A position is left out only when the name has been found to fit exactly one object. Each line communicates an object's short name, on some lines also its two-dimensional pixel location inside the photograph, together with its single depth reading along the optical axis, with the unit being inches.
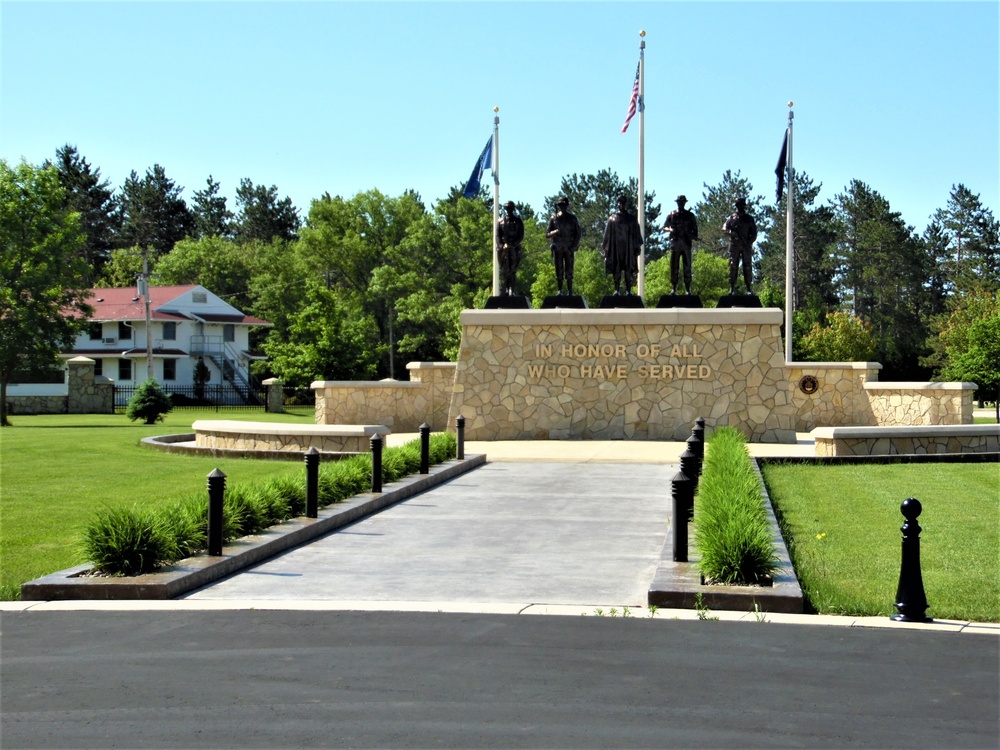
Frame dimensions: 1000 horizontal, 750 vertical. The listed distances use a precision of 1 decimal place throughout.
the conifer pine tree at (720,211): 3346.5
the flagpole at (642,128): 1176.8
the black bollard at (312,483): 489.1
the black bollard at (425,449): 689.6
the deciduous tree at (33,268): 1592.0
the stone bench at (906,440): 810.2
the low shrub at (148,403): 1329.2
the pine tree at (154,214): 3929.6
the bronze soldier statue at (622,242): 1037.2
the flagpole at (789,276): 1339.8
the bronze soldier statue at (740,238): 1068.5
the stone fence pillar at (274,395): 1852.9
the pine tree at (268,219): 3863.2
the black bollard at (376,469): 589.9
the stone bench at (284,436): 824.9
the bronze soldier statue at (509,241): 1050.1
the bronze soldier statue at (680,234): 1059.1
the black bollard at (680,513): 386.3
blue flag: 1289.4
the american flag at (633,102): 1208.8
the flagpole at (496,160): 1264.8
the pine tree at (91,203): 3641.7
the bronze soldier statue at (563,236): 1041.5
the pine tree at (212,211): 4136.3
